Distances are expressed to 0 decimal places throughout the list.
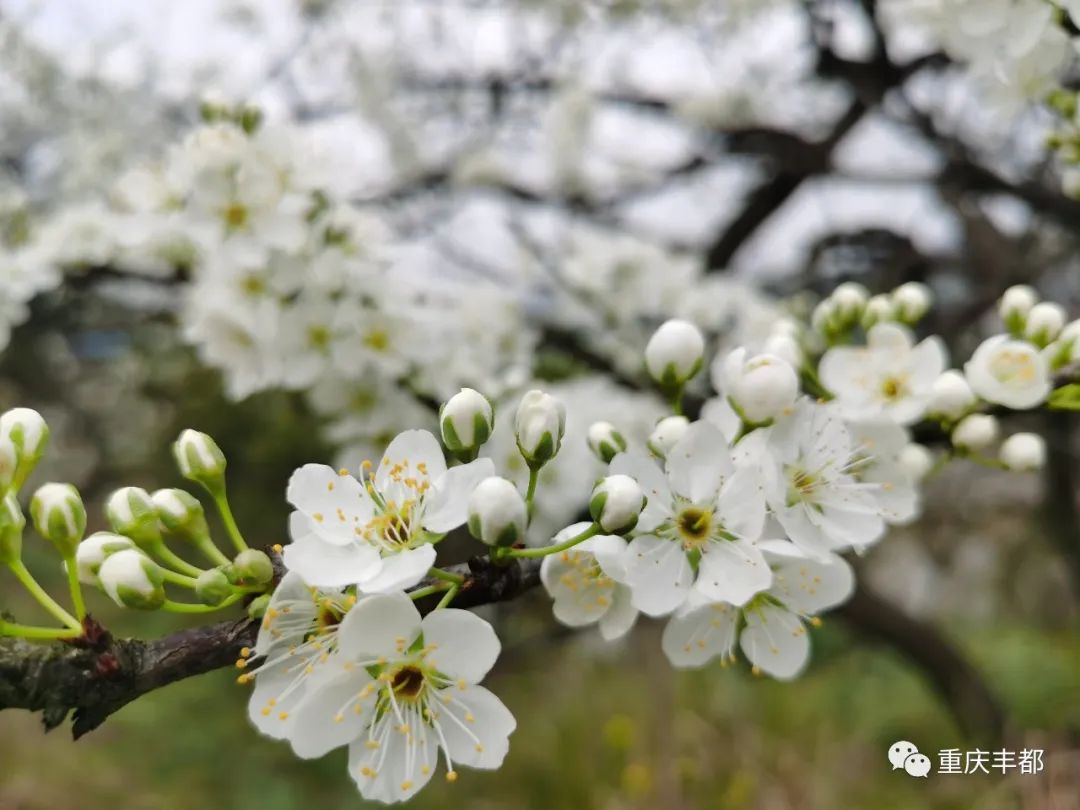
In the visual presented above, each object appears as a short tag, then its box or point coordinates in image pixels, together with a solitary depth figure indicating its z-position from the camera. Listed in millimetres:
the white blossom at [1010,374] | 103
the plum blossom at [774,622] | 96
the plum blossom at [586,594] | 90
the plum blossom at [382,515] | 75
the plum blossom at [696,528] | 83
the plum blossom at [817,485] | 88
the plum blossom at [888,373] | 116
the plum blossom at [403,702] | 77
